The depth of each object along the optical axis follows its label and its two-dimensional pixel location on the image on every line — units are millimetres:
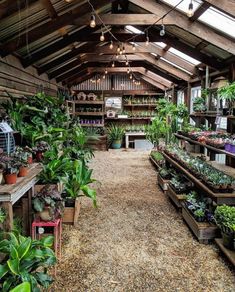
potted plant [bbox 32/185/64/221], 2930
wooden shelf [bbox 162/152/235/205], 3334
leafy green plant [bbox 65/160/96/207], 3936
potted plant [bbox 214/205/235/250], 2988
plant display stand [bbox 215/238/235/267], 2857
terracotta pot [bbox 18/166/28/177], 2870
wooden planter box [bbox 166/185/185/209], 4449
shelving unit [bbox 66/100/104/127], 12133
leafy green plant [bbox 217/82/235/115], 4026
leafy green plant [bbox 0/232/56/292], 1933
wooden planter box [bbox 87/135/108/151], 11395
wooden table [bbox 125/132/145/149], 12078
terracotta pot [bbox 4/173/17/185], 2578
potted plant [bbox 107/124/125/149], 11773
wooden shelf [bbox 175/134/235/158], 3630
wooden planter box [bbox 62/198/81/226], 3916
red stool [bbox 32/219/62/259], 2926
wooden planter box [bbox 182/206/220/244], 3385
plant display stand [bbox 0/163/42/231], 2330
